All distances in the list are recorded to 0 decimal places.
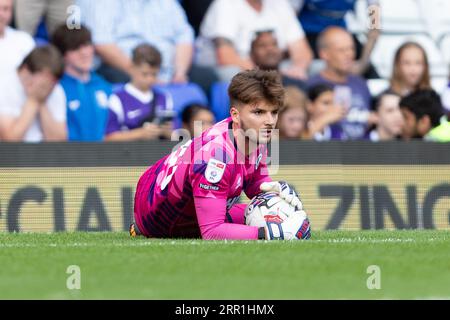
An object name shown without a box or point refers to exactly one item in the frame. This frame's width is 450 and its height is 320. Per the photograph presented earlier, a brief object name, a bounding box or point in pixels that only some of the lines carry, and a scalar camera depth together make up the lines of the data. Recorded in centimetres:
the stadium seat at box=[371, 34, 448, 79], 1747
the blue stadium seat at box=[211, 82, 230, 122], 1591
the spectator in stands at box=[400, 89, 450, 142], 1648
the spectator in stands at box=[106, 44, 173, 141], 1509
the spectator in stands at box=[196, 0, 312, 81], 1620
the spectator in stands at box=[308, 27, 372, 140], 1658
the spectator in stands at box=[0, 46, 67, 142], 1470
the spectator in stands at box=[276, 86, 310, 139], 1583
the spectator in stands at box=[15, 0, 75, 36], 1516
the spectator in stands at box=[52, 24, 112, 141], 1509
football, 934
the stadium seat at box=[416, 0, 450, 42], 1772
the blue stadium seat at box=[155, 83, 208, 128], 1556
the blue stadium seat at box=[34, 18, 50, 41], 1537
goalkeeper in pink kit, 910
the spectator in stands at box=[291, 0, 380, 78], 1706
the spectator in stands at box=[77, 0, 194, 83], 1556
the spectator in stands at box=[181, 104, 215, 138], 1539
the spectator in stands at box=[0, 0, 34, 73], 1488
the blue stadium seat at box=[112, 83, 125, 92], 1528
